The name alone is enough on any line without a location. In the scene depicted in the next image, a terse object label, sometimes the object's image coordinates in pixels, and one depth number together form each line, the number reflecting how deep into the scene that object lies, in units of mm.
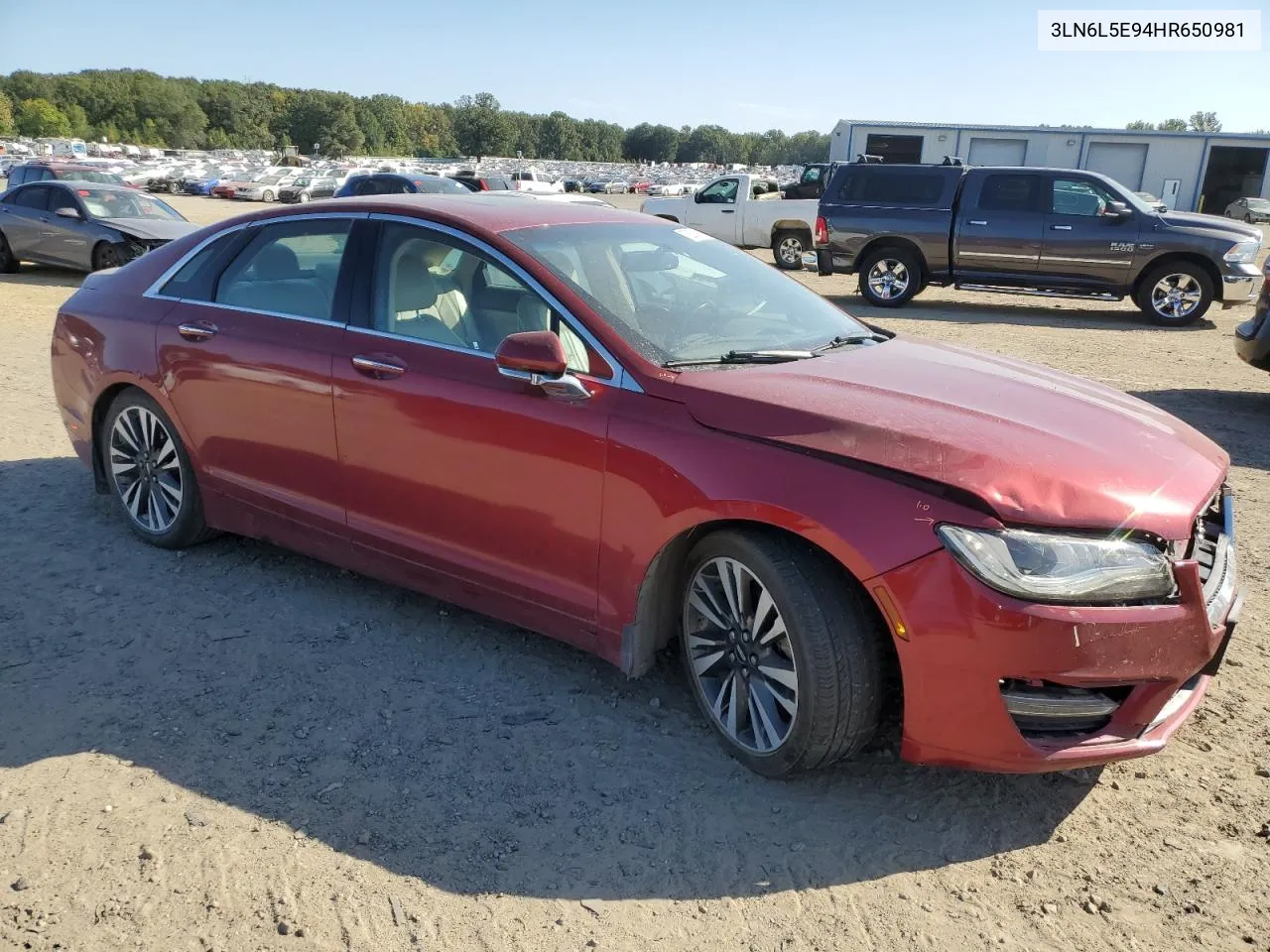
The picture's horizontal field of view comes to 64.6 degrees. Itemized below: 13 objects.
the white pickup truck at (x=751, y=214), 20109
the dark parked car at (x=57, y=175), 16359
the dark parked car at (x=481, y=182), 29188
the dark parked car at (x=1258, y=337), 7812
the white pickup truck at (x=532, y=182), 37834
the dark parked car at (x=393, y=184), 19031
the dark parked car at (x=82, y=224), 14711
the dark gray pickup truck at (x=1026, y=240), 13172
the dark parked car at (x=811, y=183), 22125
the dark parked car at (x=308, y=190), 45956
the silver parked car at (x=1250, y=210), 42562
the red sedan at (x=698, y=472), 2676
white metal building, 44500
